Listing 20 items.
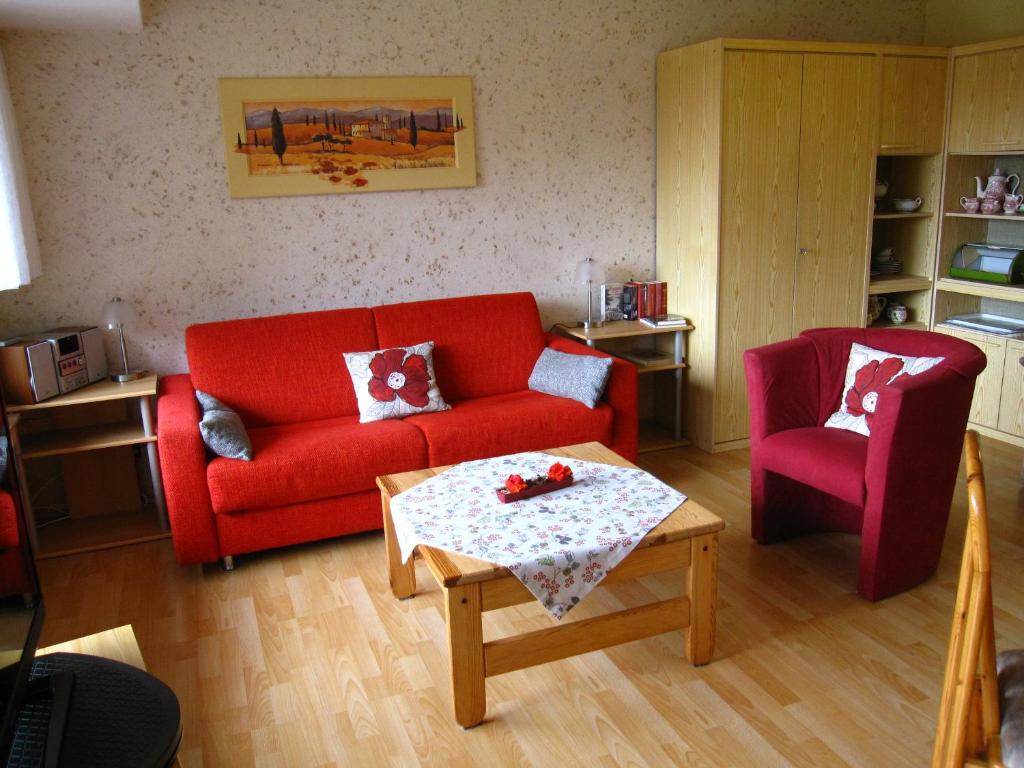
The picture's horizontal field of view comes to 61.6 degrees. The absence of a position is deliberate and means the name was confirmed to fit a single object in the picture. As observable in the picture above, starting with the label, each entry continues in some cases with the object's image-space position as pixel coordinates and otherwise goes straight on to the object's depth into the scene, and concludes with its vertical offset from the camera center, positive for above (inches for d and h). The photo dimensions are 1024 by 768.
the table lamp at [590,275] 168.7 -17.6
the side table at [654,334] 164.7 -30.9
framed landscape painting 148.1 +10.3
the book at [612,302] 173.5 -23.5
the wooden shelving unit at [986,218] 165.2 -10.1
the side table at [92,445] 130.2 -35.9
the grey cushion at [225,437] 123.0 -33.4
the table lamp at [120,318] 136.5 -18.0
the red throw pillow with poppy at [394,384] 141.1 -31.1
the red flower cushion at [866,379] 120.6 -29.1
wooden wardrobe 158.4 -1.2
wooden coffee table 85.5 -44.8
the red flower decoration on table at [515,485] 99.5 -33.8
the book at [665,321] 168.6 -27.2
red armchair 105.9 -36.3
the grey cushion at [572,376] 144.0 -32.3
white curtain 121.0 -0.8
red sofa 124.0 -36.1
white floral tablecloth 86.7 -35.9
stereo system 124.3 -23.1
